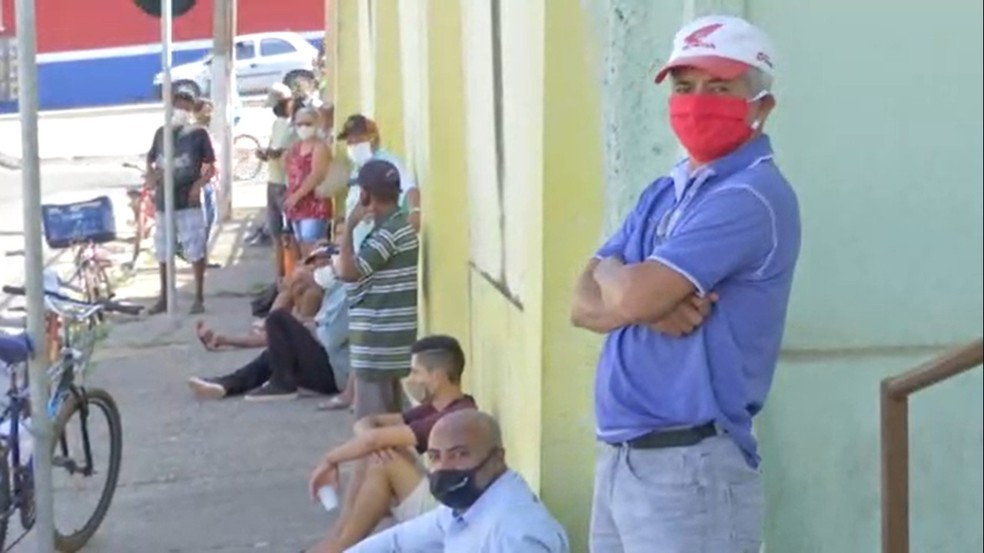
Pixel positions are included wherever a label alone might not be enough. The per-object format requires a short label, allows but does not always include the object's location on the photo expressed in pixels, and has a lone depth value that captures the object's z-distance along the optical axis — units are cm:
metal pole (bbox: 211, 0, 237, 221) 1980
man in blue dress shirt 512
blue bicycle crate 1062
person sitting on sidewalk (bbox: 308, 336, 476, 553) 661
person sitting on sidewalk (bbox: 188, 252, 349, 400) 1057
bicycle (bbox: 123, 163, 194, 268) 1744
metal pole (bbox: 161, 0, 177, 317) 1355
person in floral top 1341
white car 3938
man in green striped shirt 858
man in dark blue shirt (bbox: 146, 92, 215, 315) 1400
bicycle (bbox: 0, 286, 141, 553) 674
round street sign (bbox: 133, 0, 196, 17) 1491
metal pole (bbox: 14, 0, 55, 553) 557
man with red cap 364
